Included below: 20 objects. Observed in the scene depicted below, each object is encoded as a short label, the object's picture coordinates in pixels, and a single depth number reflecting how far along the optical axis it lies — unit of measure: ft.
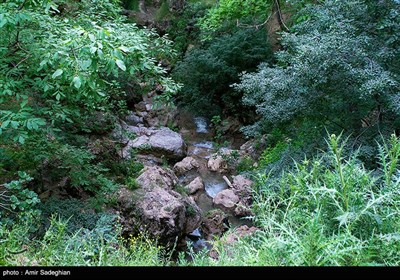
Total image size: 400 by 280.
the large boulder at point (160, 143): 26.03
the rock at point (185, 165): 25.99
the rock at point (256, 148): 27.96
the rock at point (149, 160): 24.56
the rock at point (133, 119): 32.78
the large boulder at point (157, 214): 16.12
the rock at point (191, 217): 17.72
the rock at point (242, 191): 21.04
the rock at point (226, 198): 21.79
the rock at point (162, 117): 33.25
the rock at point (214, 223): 19.06
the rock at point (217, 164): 26.86
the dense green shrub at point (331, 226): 5.51
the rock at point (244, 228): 17.21
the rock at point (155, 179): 18.50
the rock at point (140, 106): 36.11
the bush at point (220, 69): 32.60
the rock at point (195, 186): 23.41
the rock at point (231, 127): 32.89
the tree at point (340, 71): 13.37
